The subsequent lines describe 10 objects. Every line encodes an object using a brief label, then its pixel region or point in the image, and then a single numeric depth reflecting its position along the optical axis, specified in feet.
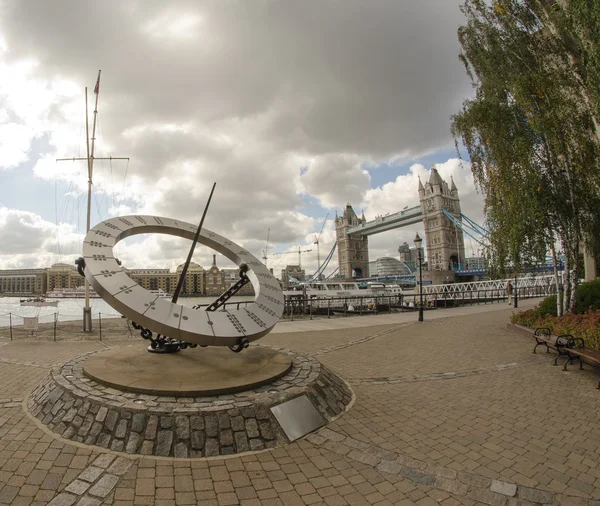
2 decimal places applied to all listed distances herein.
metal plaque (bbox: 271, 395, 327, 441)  12.62
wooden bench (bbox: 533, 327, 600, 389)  20.76
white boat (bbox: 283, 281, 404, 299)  119.05
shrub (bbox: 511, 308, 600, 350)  25.21
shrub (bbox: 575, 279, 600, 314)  37.24
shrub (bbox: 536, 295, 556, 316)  39.05
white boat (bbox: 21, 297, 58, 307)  117.91
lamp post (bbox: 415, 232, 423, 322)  56.25
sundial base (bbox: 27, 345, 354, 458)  11.40
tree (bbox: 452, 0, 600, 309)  31.50
